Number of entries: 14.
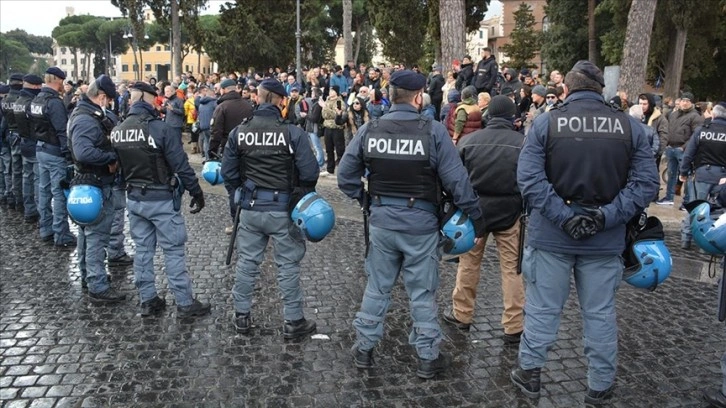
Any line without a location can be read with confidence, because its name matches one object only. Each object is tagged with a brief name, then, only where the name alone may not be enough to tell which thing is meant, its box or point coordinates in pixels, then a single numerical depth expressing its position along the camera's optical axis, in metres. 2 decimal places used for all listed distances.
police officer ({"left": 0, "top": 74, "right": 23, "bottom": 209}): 8.86
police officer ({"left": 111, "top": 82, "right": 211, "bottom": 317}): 5.43
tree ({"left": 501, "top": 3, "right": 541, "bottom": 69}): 60.34
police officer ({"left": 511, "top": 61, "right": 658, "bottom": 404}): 3.82
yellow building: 108.60
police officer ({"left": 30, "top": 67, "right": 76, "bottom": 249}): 7.58
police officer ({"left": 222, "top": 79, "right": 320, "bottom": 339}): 5.00
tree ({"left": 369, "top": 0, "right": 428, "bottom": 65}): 33.53
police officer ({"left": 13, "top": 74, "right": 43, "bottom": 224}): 8.25
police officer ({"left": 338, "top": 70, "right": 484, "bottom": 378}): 4.27
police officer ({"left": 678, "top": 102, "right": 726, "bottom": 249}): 7.71
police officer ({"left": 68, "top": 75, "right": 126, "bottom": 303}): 5.95
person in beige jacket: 13.30
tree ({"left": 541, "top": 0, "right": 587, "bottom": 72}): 39.00
